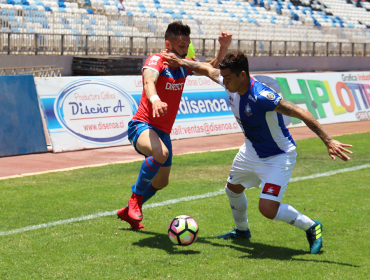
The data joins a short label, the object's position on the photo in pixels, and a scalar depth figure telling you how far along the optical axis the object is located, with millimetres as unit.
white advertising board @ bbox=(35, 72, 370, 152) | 10242
